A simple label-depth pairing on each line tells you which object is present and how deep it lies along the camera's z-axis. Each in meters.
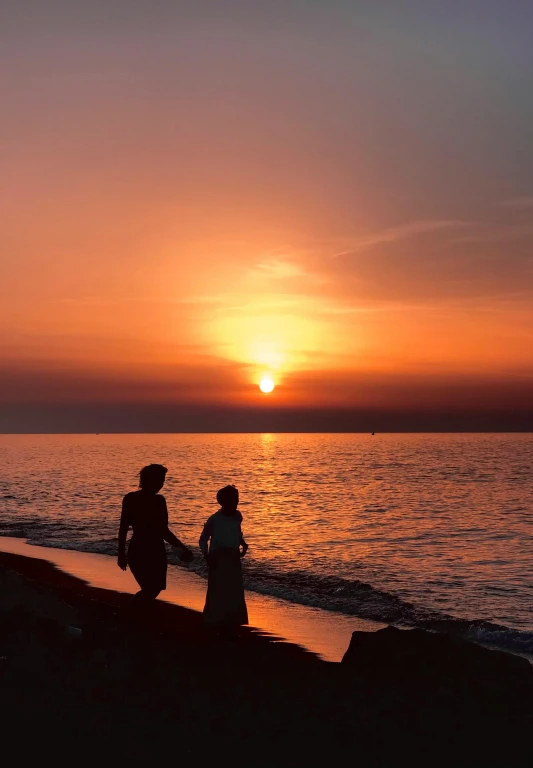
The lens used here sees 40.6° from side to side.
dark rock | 7.04
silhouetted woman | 8.74
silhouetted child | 9.41
